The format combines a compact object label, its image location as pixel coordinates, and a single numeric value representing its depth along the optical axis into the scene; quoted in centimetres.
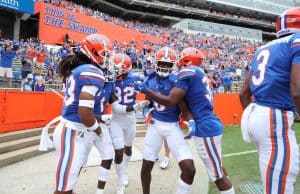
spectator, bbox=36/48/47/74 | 1383
